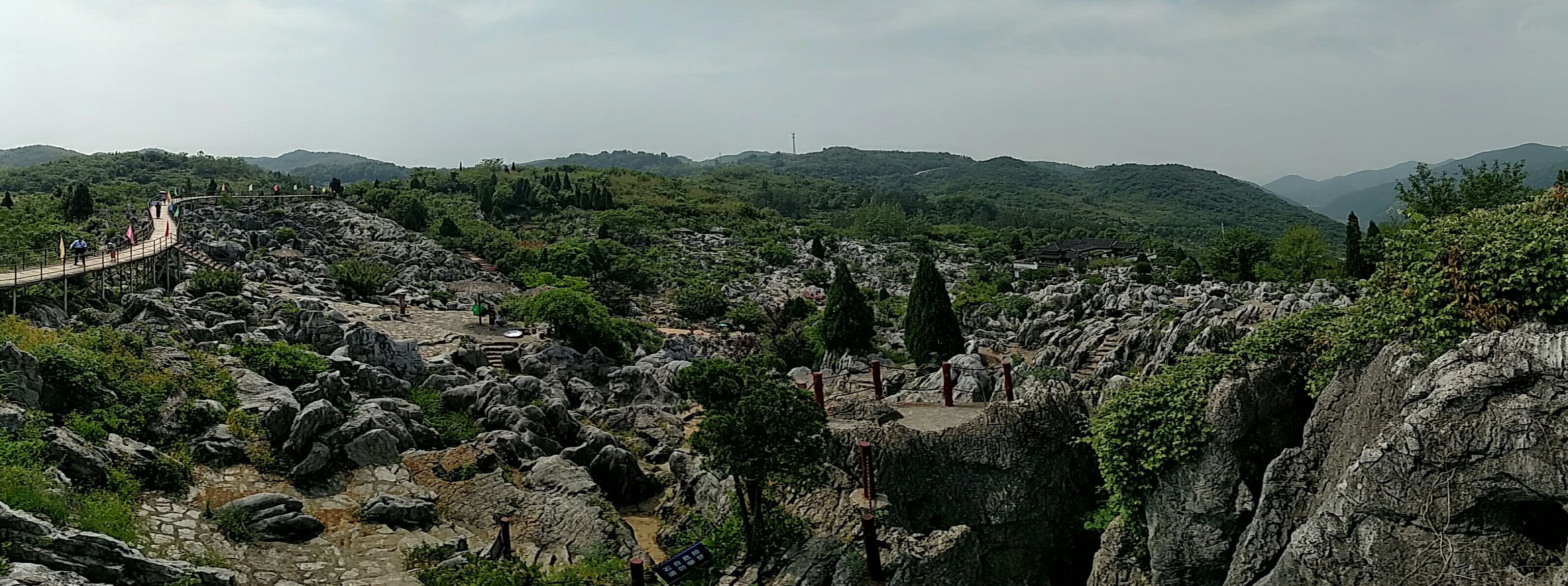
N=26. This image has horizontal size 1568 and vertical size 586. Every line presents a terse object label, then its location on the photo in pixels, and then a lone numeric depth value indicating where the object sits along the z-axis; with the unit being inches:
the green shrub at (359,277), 1413.6
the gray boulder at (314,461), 641.0
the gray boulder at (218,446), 634.2
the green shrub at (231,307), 1019.3
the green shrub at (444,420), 776.3
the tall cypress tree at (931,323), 1138.7
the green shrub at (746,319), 1648.6
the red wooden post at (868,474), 570.9
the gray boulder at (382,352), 900.0
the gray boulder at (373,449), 680.4
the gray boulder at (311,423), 661.9
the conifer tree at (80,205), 1809.8
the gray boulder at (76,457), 524.7
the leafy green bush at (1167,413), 548.4
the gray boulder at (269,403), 680.4
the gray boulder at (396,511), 598.9
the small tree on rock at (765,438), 536.7
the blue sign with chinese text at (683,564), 500.7
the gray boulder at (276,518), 553.3
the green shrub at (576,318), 1134.4
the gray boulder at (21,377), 575.2
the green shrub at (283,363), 823.7
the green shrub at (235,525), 534.6
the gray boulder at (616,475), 716.0
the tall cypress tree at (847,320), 1217.4
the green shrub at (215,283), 1111.6
